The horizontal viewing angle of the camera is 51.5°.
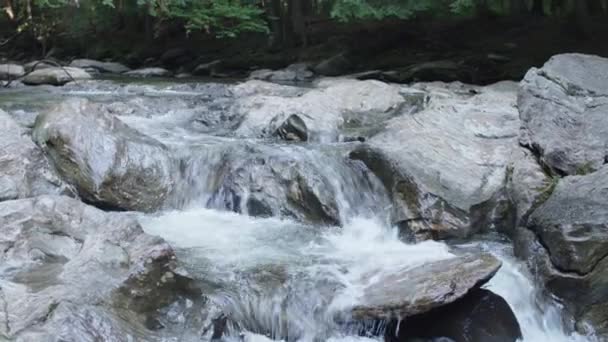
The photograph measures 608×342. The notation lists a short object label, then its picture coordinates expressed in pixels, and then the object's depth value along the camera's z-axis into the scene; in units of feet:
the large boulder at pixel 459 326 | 13.69
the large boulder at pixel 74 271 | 10.93
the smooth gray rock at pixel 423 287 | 13.33
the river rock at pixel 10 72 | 44.16
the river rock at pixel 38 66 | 44.66
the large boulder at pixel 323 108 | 25.76
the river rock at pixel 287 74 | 48.03
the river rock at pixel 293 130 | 25.12
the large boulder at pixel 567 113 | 19.69
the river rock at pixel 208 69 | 54.54
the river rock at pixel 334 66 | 49.65
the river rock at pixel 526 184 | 18.66
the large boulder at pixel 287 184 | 19.84
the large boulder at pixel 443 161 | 18.58
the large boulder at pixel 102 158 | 19.47
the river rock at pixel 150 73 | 52.24
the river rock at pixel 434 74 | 42.68
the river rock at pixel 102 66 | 56.39
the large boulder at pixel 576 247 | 14.96
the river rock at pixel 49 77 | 41.34
